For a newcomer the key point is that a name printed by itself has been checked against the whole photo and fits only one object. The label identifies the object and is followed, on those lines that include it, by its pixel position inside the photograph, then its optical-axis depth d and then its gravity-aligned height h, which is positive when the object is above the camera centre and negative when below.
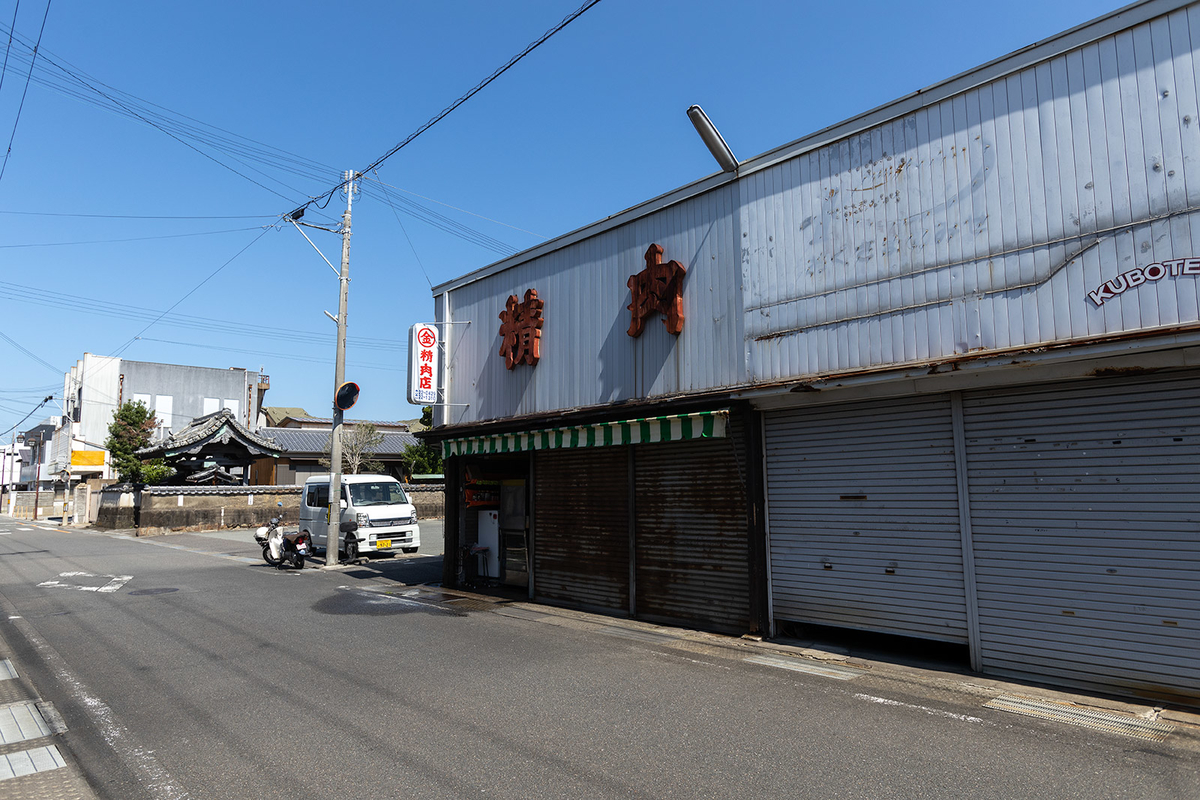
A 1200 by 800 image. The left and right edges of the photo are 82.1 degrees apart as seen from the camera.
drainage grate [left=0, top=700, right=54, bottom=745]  5.71 -2.07
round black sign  17.77 +2.16
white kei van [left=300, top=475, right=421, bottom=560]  19.34 -0.99
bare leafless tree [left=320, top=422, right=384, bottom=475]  42.03 +1.97
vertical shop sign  14.92 +2.49
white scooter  17.72 -1.70
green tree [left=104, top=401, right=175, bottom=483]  38.44 +2.55
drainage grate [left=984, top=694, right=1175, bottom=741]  5.42 -2.06
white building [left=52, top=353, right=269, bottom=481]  53.25 +7.28
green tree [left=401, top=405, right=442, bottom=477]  40.34 +1.04
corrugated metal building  6.20 +1.00
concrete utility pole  17.95 +1.41
